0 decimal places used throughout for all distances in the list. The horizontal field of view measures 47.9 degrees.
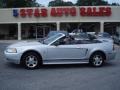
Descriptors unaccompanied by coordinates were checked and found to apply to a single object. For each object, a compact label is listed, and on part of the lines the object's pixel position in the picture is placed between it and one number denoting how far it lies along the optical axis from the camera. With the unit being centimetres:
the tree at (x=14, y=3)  3284
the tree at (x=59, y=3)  4397
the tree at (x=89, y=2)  4239
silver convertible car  522
